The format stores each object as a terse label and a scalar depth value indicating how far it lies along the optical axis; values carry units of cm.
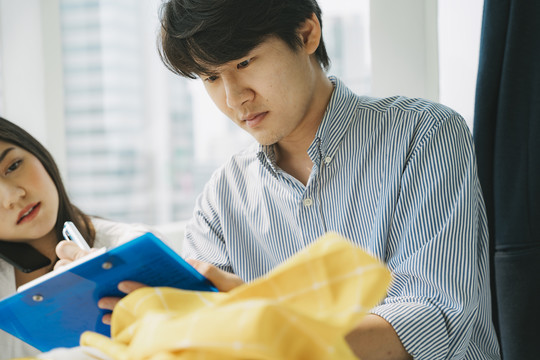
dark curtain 112
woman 130
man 96
